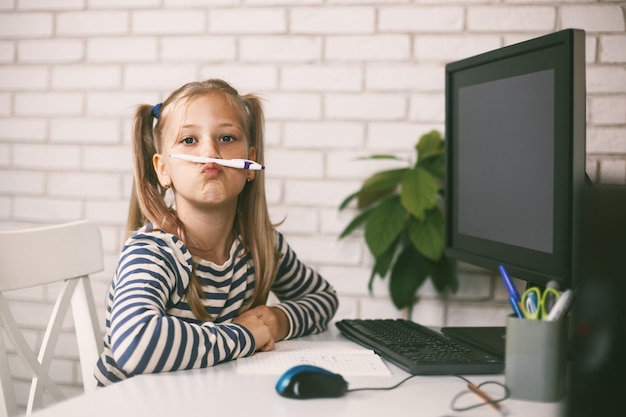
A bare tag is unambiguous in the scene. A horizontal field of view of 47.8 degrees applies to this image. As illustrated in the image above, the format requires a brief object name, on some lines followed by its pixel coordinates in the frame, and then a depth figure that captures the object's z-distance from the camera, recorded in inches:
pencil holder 36.9
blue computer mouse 36.3
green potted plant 70.2
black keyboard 43.3
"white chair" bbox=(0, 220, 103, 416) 50.2
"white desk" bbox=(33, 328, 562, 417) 34.1
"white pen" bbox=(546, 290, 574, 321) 37.5
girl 43.2
